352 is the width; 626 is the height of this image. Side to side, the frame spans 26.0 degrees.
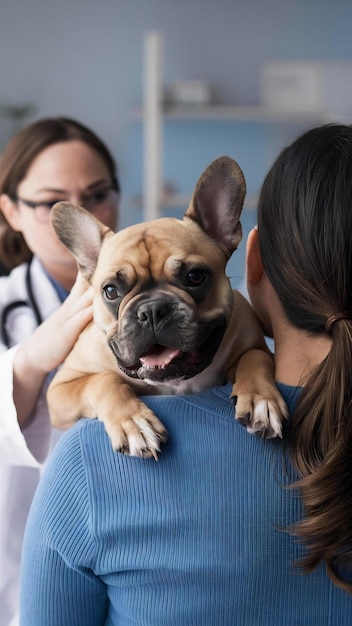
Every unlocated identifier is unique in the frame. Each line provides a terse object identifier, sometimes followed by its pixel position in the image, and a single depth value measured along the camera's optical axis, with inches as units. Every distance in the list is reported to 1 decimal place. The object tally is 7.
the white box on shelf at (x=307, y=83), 186.2
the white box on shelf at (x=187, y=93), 174.1
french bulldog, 31.0
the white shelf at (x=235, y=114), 172.6
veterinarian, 44.9
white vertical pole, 161.5
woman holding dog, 26.8
